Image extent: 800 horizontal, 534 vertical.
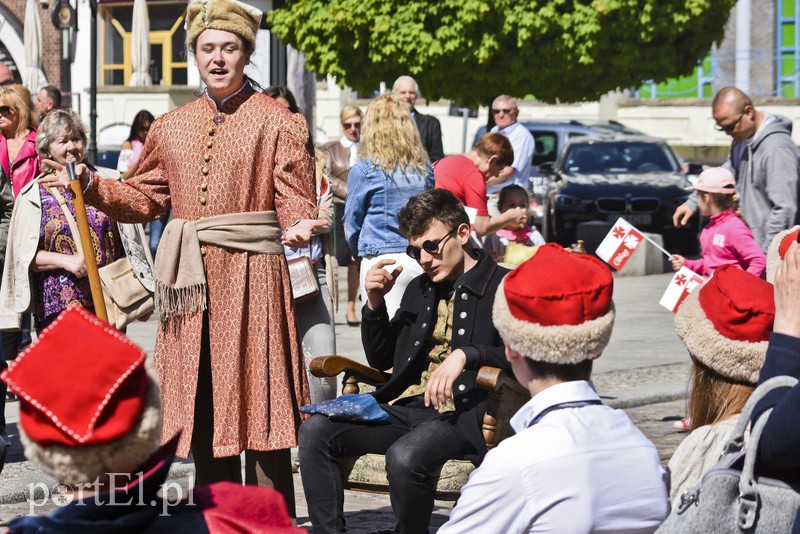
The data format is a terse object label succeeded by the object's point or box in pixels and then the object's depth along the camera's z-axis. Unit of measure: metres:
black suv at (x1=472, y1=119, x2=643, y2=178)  23.61
